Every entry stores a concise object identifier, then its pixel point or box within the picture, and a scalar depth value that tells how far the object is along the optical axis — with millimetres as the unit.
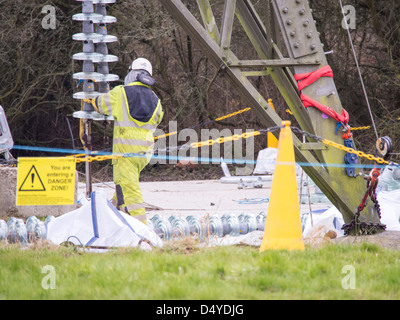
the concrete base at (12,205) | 18547
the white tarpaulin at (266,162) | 27816
